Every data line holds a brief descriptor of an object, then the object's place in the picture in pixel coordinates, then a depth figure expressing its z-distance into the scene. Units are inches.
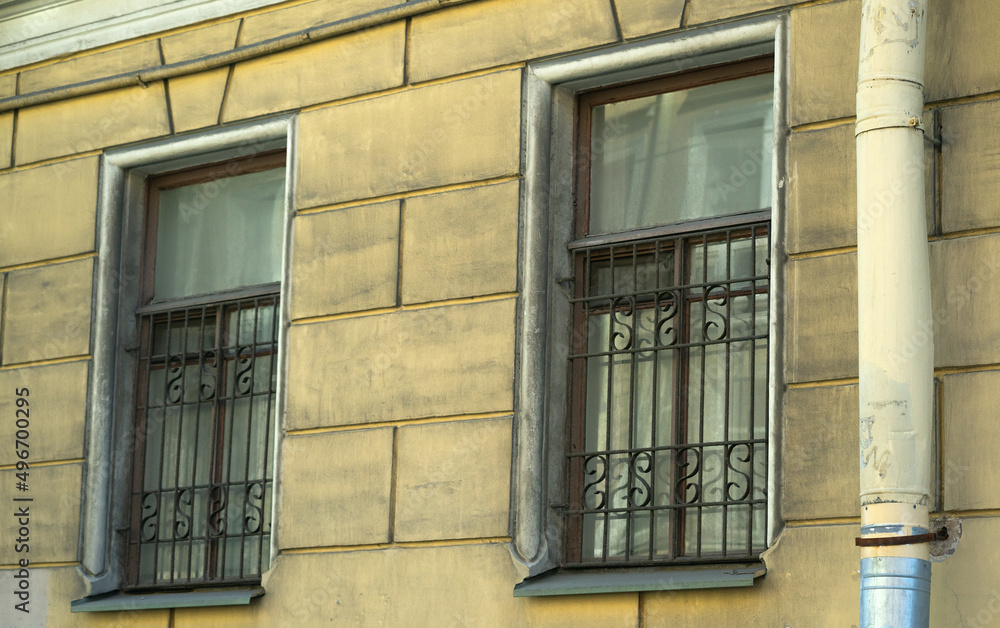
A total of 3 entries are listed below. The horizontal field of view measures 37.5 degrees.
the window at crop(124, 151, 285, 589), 323.3
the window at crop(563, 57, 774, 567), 270.1
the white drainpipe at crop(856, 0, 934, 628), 226.2
